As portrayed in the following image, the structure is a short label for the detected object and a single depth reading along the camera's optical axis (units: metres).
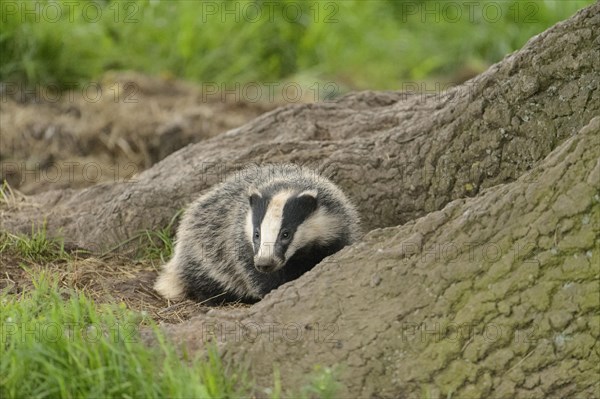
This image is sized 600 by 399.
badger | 9.37
